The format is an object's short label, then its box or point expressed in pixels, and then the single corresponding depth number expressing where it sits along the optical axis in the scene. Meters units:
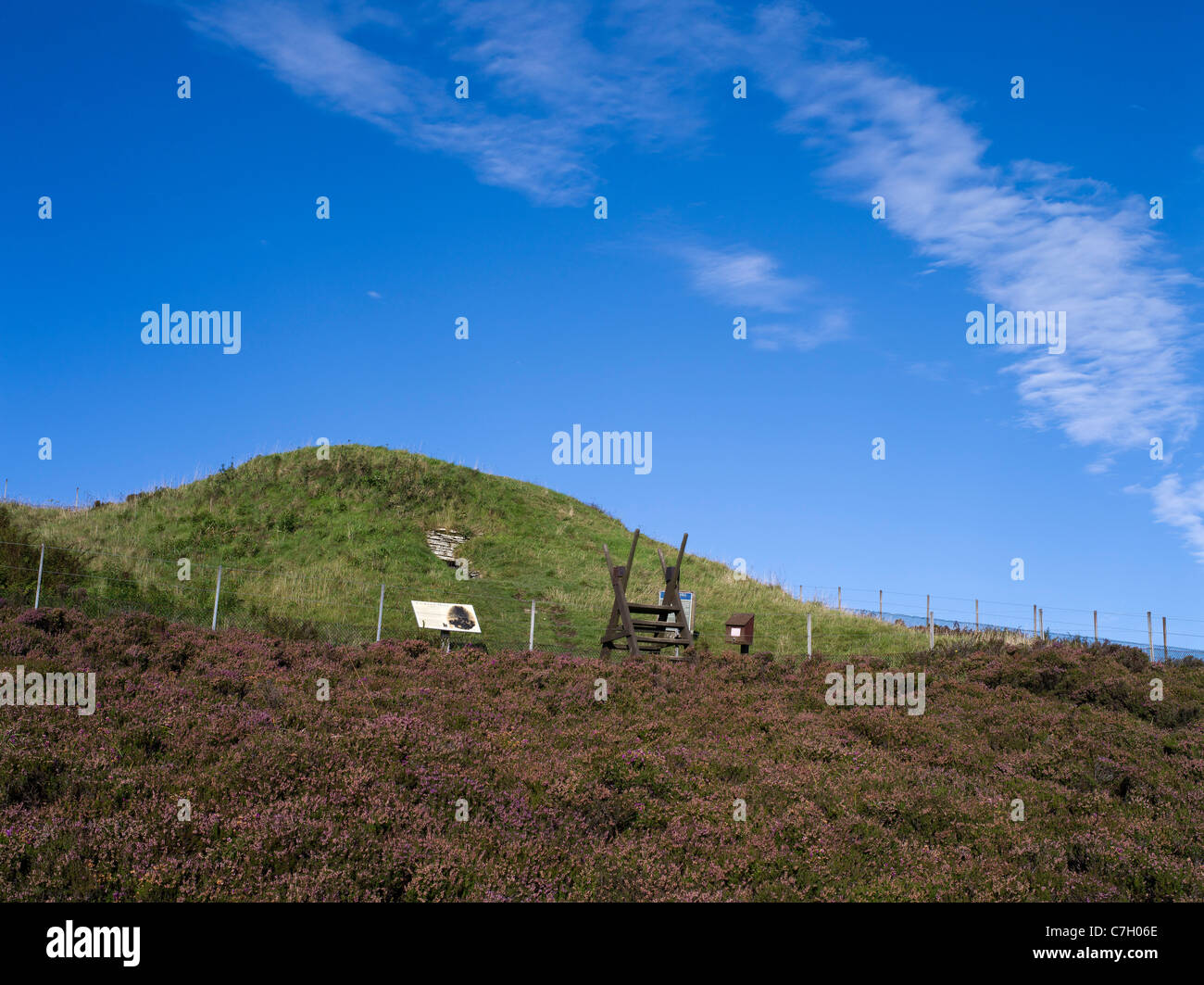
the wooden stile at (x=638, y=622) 21.41
